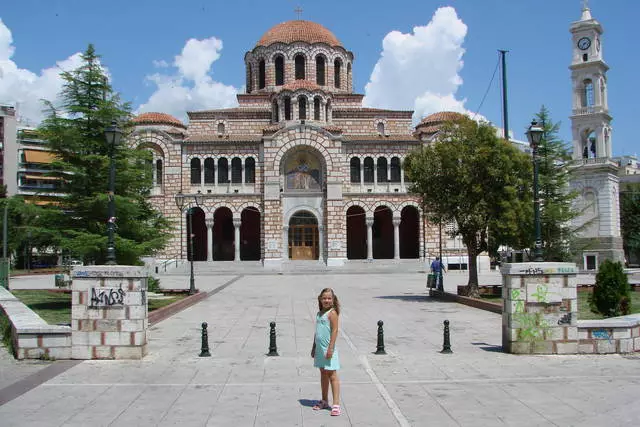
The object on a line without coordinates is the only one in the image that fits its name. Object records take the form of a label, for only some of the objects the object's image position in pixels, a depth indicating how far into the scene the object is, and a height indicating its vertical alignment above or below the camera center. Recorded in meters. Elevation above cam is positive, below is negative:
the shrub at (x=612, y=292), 15.00 -1.07
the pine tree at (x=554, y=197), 26.66 +2.32
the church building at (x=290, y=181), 45.72 +5.31
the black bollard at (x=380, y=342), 11.37 -1.67
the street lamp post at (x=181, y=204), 23.51 +2.15
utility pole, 28.52 +7.43
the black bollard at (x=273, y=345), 11.20 -1.66
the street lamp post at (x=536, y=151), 12.76 +2.10
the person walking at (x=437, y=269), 24.30 -0.75
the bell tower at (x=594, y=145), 41.22 +6.95
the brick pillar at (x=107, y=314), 10.70 -1.03
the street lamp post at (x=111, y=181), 11.84 +1.49
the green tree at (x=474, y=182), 21.42 +2.40
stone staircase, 42.56 -1.08
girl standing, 7.35 -1.12
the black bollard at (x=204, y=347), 11.15 -1.67
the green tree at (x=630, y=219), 54.69 +2.51
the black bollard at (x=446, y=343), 11.41 -1.71
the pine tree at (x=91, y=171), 17.92 +2.45
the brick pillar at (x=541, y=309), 11.10 -1.07
